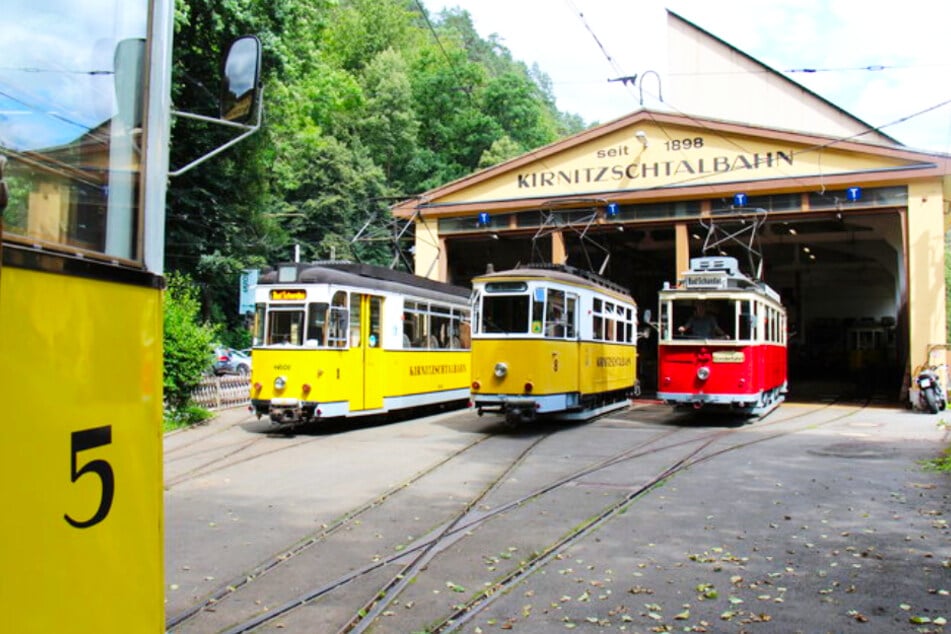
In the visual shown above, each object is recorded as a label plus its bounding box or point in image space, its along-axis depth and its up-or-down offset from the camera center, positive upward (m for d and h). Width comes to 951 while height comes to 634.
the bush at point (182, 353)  15.84 -0.03
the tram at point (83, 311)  1.92 +0.11
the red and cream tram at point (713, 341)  15.71 +0.26
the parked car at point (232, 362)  33.69 -0.45
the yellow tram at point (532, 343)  14.16 +0.19
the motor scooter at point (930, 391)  18.53 -0.86
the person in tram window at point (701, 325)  15.99 +0.58
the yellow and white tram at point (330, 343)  14.20 +0.18
